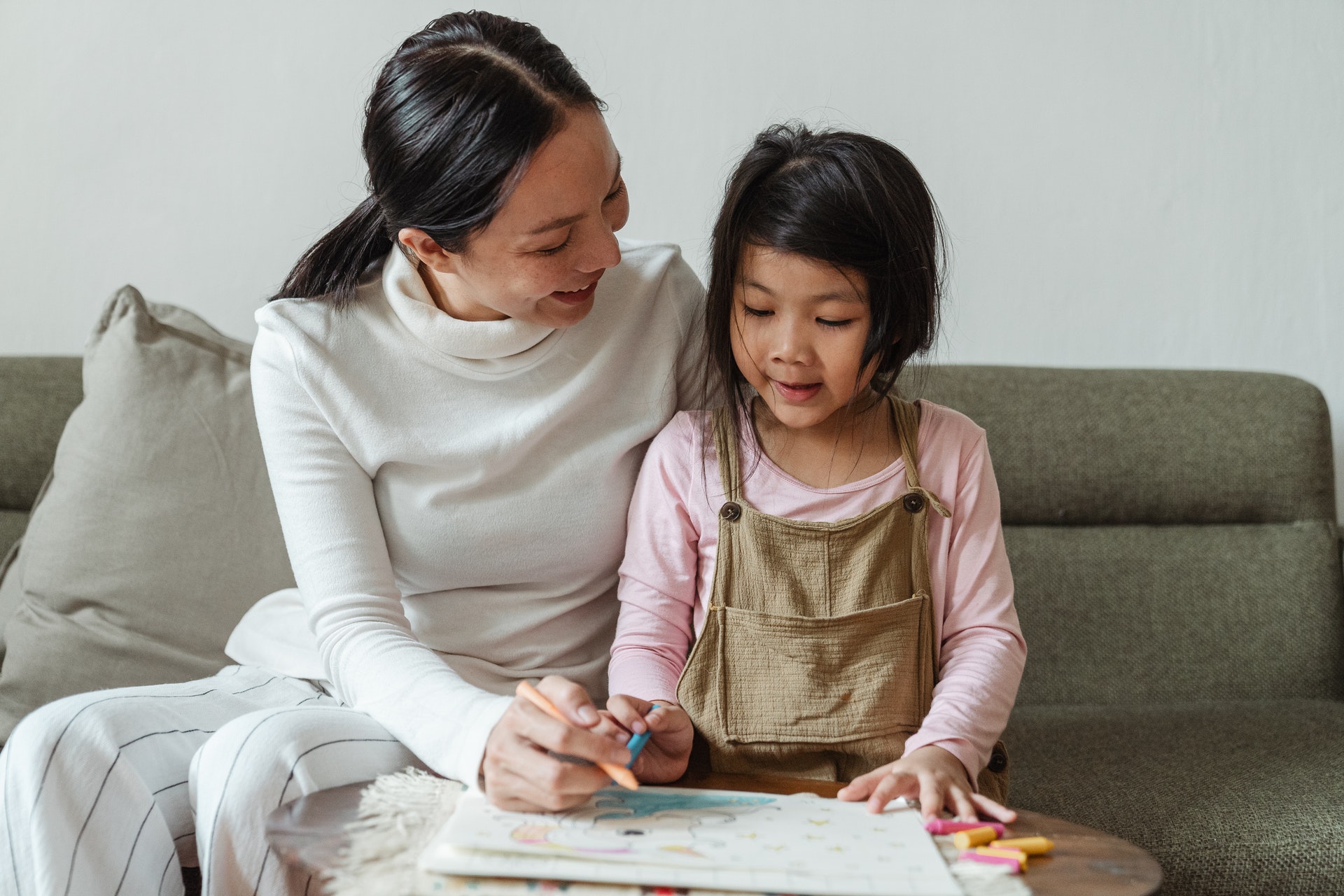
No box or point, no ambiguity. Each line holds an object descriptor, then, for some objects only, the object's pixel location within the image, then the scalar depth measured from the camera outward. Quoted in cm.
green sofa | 160
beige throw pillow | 137
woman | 83
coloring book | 65
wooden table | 68
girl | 100
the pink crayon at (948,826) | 77
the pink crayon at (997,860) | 70
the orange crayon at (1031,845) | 74
